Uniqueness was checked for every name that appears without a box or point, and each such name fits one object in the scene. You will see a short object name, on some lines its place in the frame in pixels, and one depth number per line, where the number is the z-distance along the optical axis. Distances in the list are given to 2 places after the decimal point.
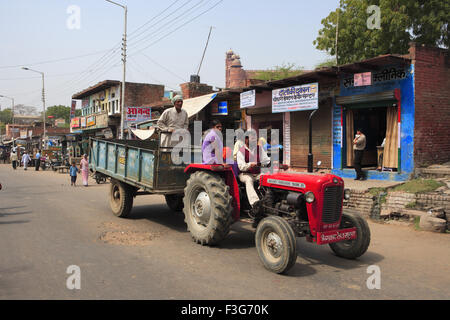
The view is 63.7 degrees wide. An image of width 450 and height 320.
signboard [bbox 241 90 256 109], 14.70
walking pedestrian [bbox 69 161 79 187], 16.78
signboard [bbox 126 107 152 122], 24.67
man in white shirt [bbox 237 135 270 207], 5.92
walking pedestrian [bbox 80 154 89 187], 16.72
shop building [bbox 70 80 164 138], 31.86
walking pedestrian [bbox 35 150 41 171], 30.83
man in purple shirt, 6.43
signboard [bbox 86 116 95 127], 35.66
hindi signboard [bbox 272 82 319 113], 12.62
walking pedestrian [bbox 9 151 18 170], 33.09
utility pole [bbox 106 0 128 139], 21.20
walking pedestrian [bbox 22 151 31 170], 32.32
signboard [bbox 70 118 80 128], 40.59
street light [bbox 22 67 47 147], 38.19
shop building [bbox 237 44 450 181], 10.73
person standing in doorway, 11.25
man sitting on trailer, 8.05
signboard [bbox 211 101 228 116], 17.90
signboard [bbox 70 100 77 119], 39.91
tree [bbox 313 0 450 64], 17.92
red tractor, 4.99
